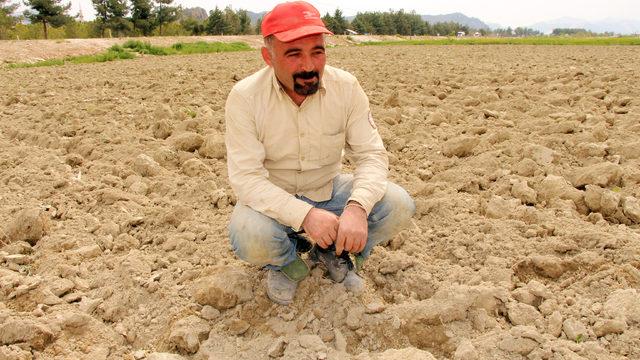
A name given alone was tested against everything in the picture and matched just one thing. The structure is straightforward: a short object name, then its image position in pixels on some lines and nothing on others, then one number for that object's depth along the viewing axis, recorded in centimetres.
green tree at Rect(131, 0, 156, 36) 3559
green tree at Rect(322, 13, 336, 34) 5241
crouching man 214
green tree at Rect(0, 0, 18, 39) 3027
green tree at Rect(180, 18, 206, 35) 4191
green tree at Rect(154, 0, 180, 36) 3716
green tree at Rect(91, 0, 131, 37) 3397
